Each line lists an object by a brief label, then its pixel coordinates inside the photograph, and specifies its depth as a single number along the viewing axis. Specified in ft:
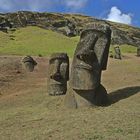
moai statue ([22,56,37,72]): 54.18
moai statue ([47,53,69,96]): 34.65
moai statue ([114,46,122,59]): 68.09
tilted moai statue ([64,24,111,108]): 27.38
